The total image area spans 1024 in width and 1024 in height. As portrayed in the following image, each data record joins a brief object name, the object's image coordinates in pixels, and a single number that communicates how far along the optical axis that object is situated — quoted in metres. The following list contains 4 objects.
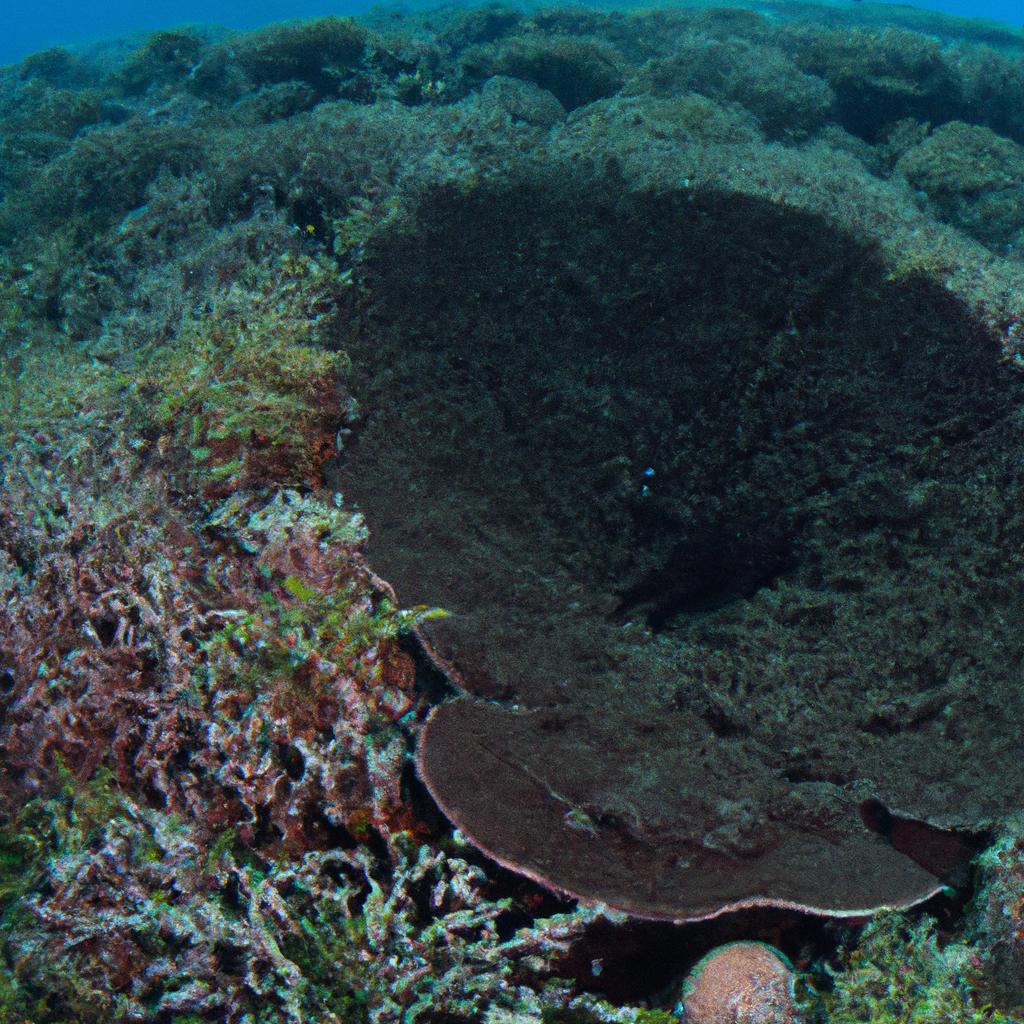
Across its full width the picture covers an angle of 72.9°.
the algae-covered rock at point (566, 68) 9.74
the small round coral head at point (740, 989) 1.86
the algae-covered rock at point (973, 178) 7.32
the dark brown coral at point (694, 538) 2.09
